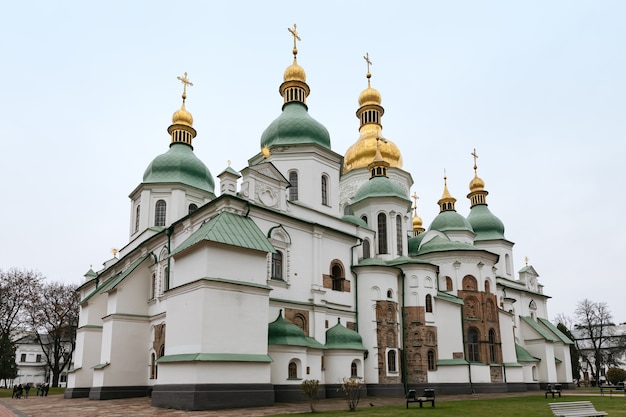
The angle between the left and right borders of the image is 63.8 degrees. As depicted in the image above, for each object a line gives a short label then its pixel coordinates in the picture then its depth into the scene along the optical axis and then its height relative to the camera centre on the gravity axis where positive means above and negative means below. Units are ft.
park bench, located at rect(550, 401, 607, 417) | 38.24 -5.73
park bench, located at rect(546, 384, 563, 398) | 82.00 -8.76
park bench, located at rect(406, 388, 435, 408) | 58.70 -7.04
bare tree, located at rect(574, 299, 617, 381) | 185.85 +4.31
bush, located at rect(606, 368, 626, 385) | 154.61 -12.16
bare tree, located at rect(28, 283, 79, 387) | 140.05 +6.73
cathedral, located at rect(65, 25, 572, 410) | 60.85 +6.82
